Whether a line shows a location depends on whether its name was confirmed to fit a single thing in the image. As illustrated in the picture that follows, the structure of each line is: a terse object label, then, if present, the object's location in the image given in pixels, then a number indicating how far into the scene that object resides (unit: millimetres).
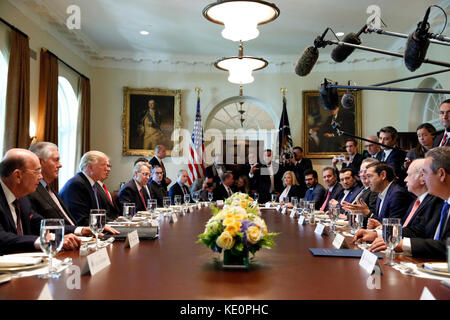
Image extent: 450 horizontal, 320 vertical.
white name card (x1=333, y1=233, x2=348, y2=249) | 2352
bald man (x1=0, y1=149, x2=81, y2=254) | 2520
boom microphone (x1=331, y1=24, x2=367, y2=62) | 2768
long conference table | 1413
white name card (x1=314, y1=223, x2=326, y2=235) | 2895
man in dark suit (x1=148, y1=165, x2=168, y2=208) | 6545
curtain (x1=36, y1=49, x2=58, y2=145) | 7426
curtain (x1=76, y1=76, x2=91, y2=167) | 9242
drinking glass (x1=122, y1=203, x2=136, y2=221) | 3021
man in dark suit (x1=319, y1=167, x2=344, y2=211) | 5954
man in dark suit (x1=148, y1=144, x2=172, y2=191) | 9031
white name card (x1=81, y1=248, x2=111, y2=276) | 1675
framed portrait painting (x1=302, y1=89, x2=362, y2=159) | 10094
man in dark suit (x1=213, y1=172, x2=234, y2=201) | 8109
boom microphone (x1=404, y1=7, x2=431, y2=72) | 1835
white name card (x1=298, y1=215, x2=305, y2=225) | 3681
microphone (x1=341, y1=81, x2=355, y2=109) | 3150
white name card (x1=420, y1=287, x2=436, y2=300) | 1268
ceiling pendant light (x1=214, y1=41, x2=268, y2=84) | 5645
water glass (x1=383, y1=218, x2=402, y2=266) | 1901
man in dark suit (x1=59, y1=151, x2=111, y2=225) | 3971
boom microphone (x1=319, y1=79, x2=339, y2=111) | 2895
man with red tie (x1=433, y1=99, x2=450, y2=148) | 4457
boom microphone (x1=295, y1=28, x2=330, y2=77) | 2814
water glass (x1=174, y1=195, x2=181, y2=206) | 5202
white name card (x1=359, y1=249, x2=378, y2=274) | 1718
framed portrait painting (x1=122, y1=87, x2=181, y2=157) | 10219
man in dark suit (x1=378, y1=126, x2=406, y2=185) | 6004
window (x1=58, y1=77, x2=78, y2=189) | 9027
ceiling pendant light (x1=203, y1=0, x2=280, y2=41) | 4039
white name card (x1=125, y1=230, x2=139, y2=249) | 2326
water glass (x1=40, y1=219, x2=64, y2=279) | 1649
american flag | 10039
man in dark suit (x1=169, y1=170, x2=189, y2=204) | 7852
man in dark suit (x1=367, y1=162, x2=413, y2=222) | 3789
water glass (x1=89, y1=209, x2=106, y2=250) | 2166
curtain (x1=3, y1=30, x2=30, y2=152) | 6346
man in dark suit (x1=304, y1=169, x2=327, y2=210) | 6897
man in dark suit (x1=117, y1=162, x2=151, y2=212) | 5199
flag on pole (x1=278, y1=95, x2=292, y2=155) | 9830
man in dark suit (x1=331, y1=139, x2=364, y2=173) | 7930
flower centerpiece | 1668
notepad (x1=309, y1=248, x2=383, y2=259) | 2096
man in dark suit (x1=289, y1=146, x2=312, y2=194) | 9344
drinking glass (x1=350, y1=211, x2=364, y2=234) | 2553
